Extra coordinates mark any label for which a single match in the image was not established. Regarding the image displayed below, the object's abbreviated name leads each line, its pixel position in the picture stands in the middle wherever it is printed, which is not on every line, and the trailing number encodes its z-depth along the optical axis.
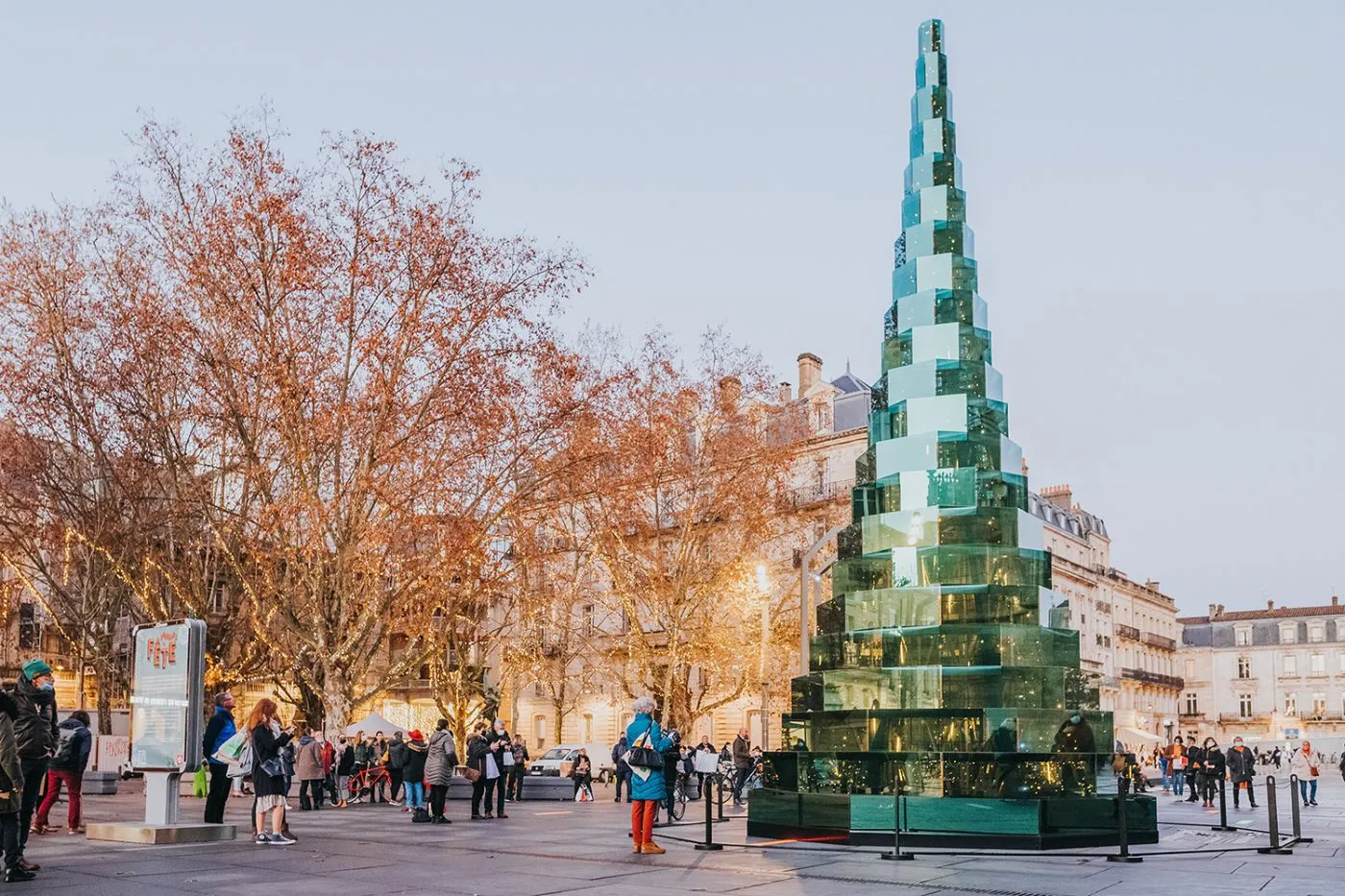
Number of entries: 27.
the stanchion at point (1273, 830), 14.33
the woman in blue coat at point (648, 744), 13.94
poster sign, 14.77
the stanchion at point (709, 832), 15.02
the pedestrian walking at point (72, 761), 16.02
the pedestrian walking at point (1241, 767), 26.97
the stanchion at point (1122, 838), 13.66
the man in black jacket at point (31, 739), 12.01
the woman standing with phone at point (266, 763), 14.92
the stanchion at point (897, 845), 13.82
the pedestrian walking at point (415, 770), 21.46
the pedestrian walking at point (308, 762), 23.86
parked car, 40.03
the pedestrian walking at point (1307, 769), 28.77
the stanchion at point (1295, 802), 15.40
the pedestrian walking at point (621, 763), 25.16
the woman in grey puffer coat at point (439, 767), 20.23
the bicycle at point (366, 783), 28.47
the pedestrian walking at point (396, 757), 26.84
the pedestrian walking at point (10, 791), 10.19
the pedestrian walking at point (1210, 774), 28.03
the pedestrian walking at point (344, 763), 27.22
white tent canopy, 33.56
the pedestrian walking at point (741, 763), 28.61
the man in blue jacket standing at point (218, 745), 15.38
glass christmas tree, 15.54
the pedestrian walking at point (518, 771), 28.93
